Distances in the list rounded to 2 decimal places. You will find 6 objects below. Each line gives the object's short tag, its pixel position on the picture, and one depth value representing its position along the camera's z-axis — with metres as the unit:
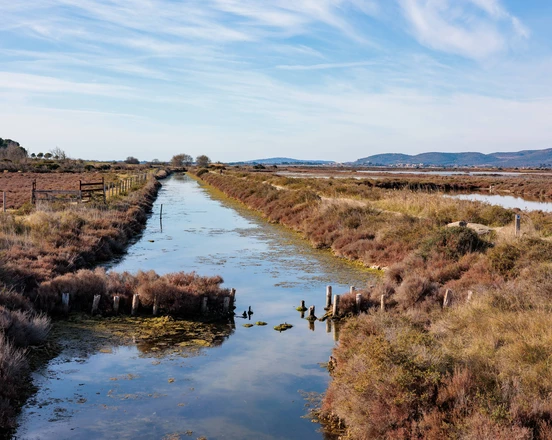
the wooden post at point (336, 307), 14.23
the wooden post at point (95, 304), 13.59
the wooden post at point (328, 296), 15.08
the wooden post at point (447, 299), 13.30
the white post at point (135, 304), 13.77
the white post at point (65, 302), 13.48
